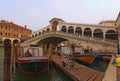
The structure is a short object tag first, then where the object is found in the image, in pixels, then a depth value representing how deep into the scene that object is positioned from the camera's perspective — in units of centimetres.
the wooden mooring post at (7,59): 327
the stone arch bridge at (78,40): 1218
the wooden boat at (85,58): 764
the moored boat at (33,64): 521
